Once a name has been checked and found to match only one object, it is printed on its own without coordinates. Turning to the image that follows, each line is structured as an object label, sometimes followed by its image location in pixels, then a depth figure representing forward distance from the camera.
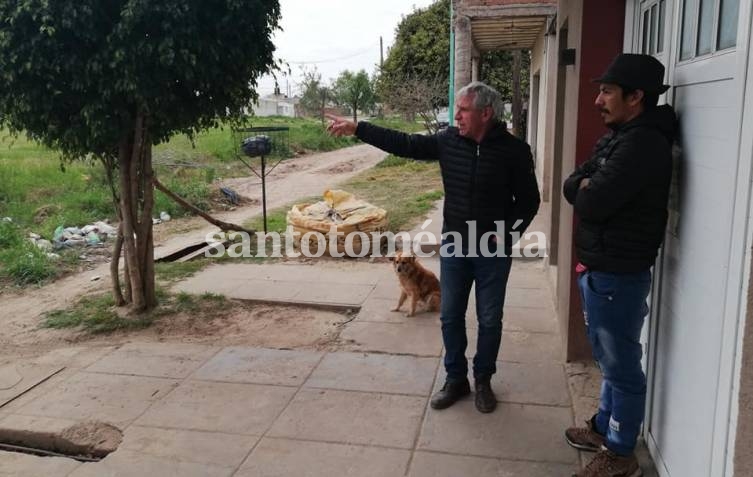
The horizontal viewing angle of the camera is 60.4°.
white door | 2.15
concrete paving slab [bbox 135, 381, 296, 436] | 3.81
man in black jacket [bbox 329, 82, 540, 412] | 3.58
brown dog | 5.70
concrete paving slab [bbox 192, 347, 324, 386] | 4.46
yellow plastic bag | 8.25
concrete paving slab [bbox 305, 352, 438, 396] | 4.29
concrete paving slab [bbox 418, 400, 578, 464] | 3.41
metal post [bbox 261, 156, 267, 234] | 9.86
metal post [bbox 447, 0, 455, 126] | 11.02
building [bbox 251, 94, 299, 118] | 69.07
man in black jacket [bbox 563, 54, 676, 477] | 2.60
